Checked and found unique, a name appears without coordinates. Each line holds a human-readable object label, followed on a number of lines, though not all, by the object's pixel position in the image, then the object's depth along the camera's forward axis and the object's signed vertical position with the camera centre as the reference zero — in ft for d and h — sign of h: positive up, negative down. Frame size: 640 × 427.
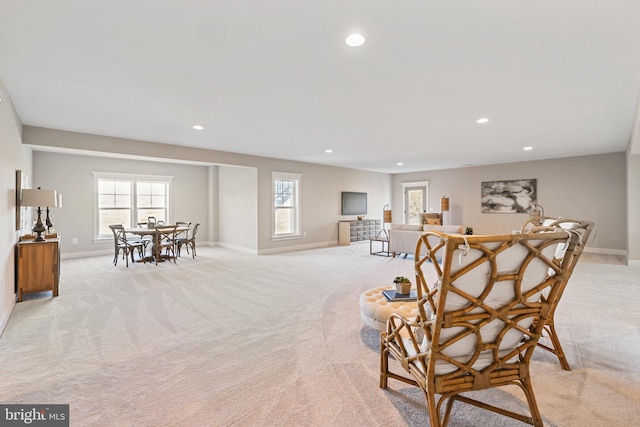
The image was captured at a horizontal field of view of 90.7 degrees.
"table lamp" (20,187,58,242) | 13.44 +0.62
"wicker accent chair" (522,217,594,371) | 6.53 -0.78
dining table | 21.31 -1.67
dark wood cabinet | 13.15 -2.27
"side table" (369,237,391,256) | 25.12 -3.32
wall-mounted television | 33.09 +1.02
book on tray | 9.43 -2.56
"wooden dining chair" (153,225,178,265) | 21.81 -1.90
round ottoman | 8.61 -2.71
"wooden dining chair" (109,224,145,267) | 20.65 -2.03
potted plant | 9.86 -2.31
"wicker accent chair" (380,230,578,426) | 4.43 -1.55
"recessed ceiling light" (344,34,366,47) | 7.77 +4.34
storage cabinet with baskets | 31.99 -1.86
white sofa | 23.09 -1.83
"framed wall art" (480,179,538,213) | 29.37 +1.58
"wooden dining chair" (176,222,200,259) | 23.18 -2.13
